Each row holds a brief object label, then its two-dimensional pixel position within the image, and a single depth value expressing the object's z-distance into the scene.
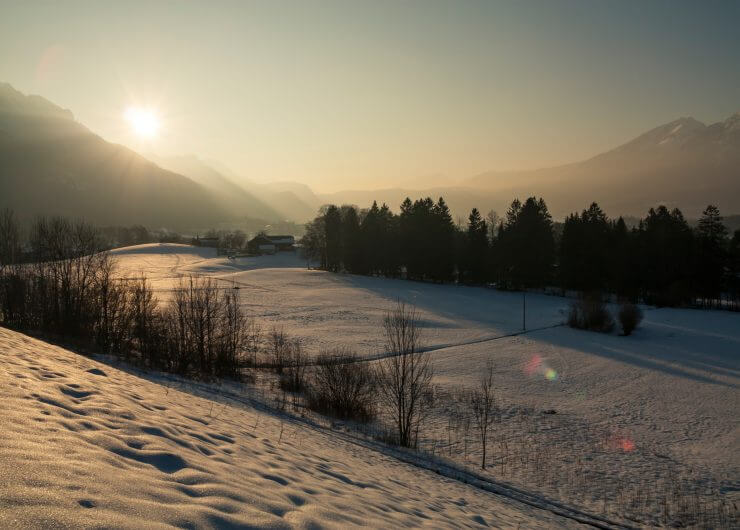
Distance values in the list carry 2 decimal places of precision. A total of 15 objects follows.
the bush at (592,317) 55.91
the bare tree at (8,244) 36.25
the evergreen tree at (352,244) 101.19
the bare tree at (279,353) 30.52
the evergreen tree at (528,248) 83.50
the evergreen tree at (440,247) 92.38
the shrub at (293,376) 26.92
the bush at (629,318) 53.19
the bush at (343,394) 22.89
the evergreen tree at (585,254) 79.56
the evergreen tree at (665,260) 74.94
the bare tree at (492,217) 164.62
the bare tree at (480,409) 22.84
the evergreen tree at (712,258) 75.06
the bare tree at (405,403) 19.30
